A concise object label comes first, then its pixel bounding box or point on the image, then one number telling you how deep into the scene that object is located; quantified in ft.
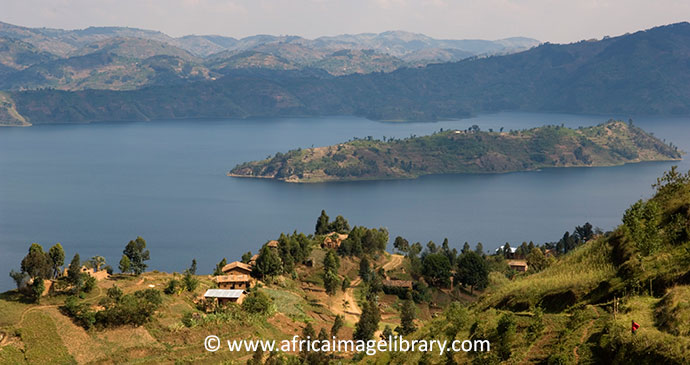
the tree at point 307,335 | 159.61
